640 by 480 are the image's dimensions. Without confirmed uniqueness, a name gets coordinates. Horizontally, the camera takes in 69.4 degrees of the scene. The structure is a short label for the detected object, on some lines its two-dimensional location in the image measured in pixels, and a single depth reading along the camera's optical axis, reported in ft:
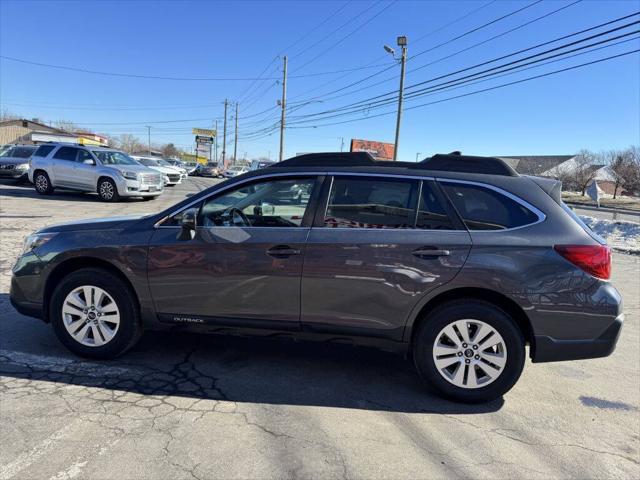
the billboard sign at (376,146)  160.26
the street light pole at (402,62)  80.59
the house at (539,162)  251.19
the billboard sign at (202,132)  267.22
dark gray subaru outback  10.92
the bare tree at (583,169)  209.36
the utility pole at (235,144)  245.04
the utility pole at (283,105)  136.26
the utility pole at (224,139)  249.86
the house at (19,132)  209.40
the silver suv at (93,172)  52.54
